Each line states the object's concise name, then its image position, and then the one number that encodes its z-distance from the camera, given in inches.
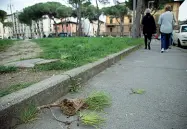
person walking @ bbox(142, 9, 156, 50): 371.2
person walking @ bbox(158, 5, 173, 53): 326.6
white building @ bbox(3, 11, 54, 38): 3112.7
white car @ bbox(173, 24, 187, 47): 496.0
